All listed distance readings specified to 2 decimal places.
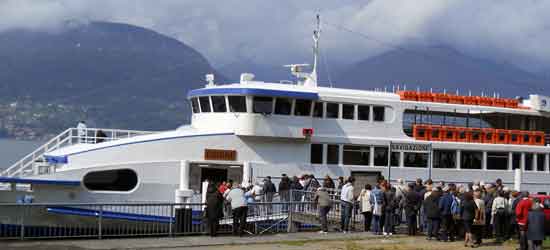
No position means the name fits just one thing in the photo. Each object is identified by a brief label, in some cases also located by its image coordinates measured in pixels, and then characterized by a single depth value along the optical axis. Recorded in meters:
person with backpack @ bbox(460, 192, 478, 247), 18.70
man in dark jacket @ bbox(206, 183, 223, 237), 19.16
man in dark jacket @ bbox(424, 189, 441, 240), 19.50
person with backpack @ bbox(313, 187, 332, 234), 20.56
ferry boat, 22.75
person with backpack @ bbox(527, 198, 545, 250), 16.70
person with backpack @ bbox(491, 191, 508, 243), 19.95
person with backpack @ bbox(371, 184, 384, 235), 20.55
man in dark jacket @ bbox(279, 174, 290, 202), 23.30
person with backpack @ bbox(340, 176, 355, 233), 21.20
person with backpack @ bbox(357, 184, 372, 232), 20.95
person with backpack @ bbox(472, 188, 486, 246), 18.92
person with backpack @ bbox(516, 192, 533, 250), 17.19
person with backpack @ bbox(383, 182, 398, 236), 20.59
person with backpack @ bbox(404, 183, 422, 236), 20.23
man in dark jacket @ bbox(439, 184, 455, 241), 19.45
